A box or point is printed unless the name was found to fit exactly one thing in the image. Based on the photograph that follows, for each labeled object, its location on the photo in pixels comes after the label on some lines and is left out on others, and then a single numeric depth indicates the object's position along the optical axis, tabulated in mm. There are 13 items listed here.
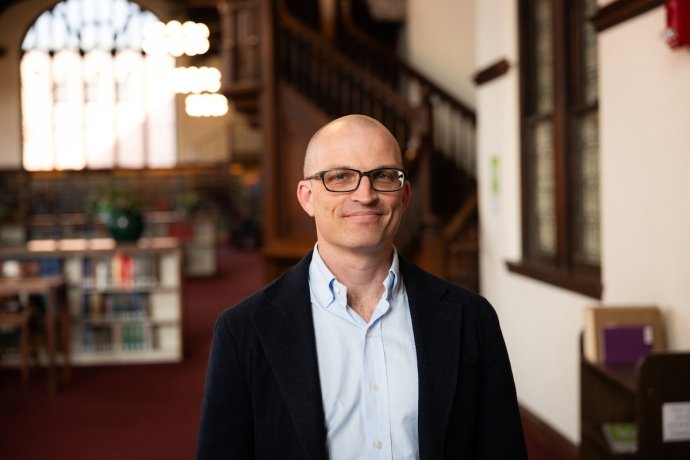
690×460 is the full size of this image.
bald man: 1592
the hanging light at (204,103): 14406
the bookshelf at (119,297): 8102
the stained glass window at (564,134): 4645
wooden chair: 6988
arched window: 23031
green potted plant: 8273
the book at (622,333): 3438
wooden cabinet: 2863
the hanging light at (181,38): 11477
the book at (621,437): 3350
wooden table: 6879
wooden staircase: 8195
